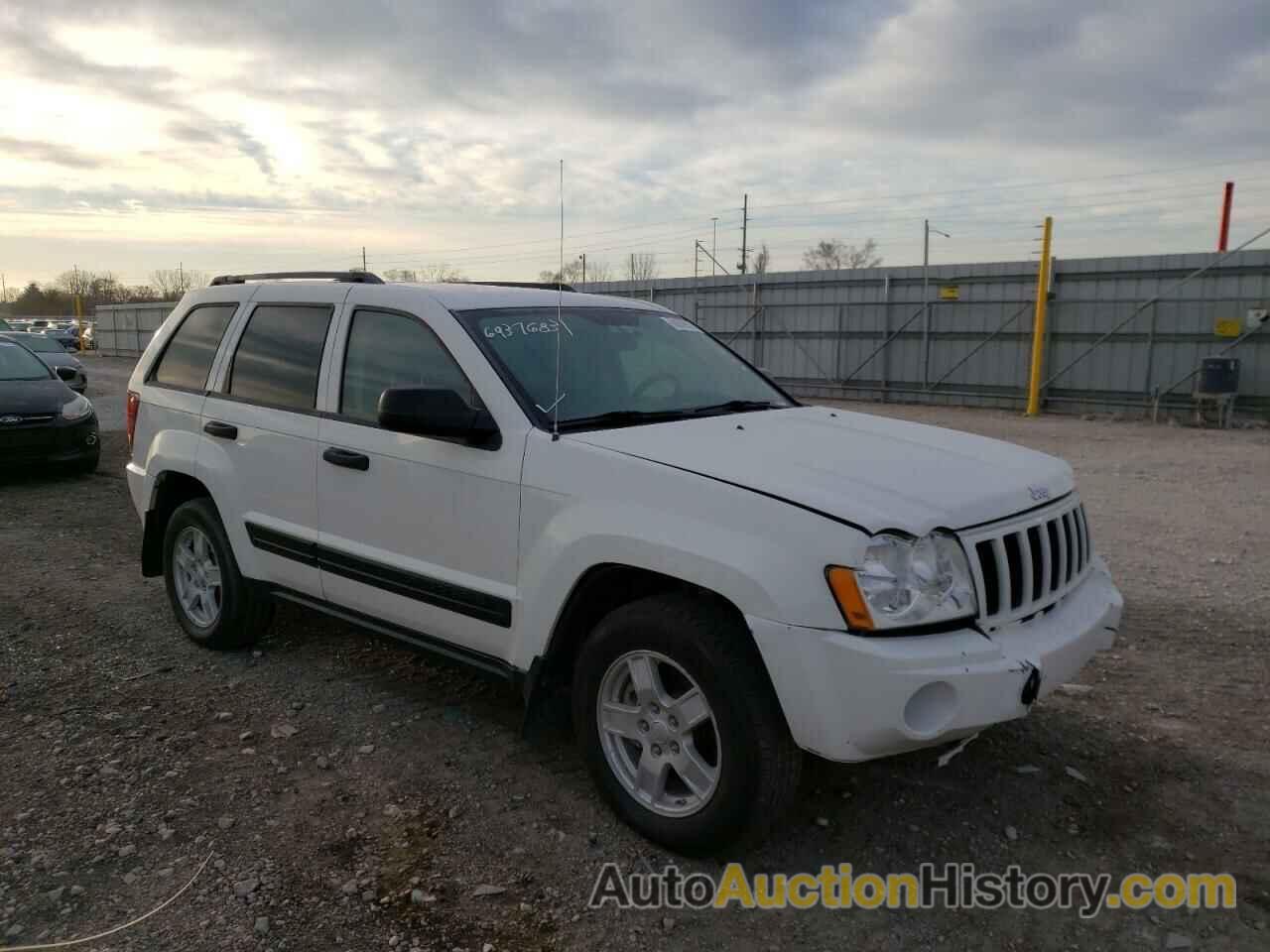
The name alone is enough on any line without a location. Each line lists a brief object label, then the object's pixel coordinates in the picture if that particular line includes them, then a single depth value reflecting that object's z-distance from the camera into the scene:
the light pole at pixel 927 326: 20.92
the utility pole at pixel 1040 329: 18.31
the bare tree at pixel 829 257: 59.31
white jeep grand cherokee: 2.74
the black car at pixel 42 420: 9.58
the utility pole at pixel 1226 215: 19.09
